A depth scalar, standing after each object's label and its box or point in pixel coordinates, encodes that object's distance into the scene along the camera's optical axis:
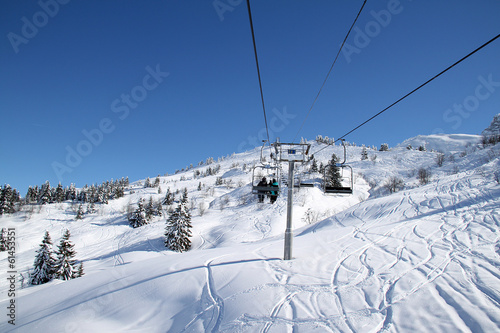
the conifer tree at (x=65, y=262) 28.56
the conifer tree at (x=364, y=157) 135.88
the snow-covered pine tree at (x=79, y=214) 85.71
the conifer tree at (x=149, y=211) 78.06
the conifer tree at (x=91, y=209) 95.06
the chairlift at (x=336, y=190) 10.26
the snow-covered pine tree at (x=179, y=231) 42.53
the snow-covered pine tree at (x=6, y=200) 75.31
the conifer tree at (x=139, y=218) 69.19
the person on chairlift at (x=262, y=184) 11.50
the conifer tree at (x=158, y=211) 86.12
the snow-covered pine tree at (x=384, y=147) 168.50
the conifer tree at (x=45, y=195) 102.56
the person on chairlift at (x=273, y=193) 11.15
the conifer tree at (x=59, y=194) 108.31
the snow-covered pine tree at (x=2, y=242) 53.93
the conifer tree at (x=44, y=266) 27.61
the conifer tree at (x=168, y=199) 103.26
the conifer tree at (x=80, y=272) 28.79
